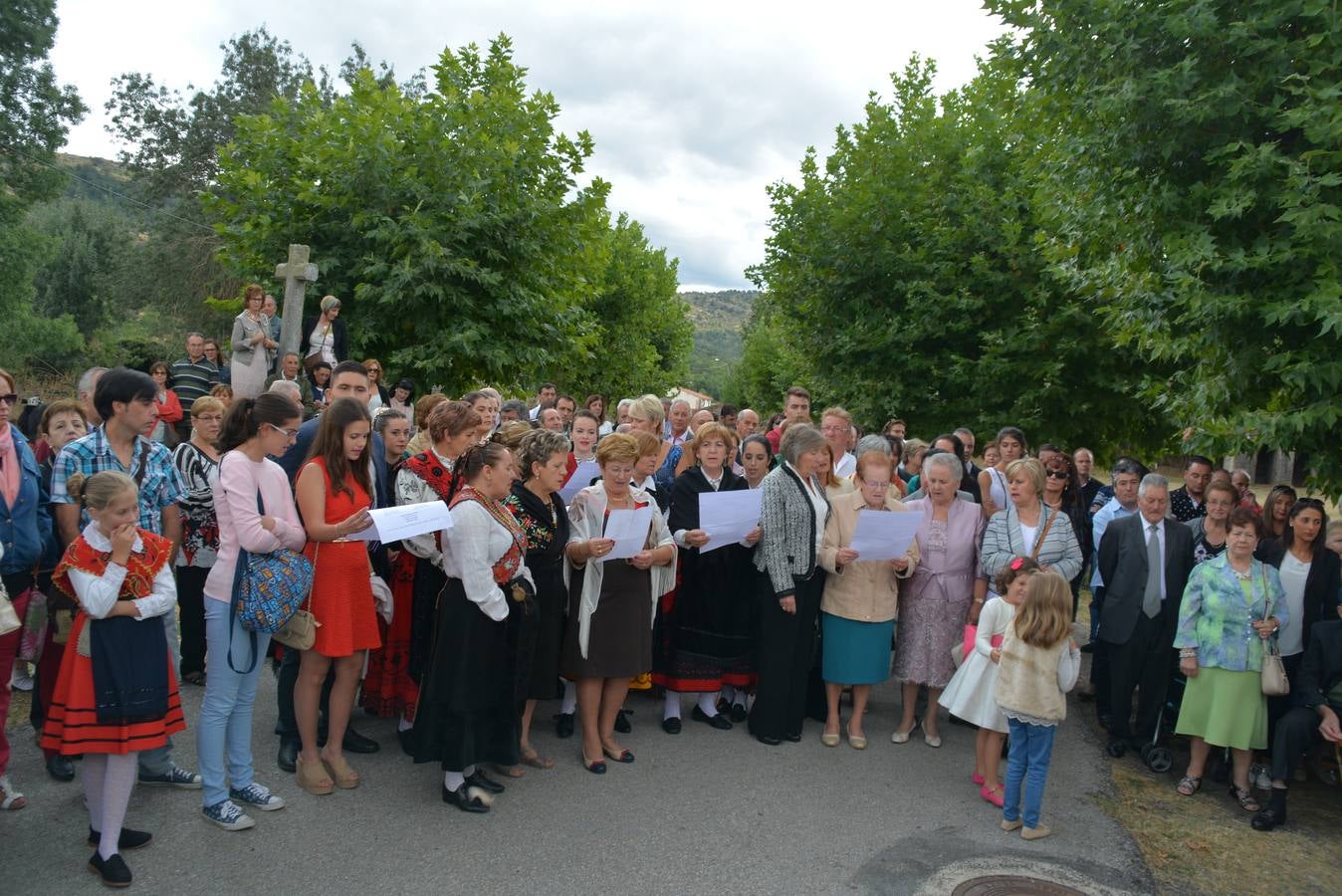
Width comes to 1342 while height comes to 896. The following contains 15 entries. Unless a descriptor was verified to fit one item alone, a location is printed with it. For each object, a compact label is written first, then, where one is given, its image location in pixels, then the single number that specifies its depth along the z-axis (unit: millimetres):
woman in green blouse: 5793
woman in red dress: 4711
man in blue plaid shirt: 4777
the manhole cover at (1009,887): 4457
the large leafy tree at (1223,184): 5148
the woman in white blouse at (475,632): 4730
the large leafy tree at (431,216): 11539
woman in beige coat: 6379
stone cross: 10305
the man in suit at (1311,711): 5492
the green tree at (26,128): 30172
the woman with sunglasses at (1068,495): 6812
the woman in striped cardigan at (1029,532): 6281
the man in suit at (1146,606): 6516
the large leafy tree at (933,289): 13180
